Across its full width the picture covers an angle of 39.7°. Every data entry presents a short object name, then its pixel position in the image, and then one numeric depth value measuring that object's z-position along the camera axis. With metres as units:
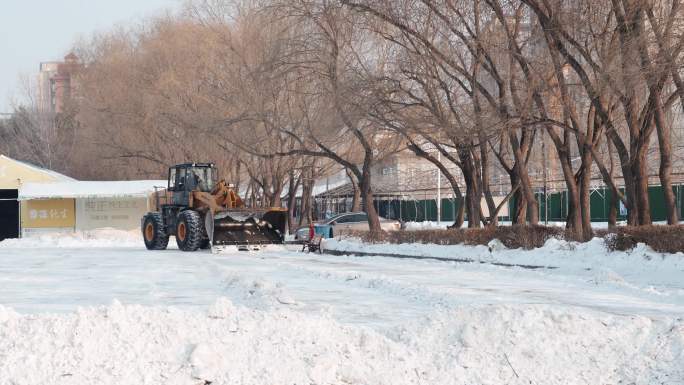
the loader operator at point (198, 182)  33.91
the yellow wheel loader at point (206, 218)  30.84
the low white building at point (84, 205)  51.03
